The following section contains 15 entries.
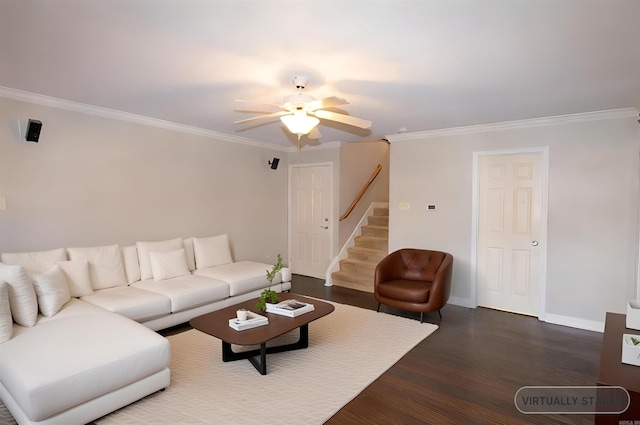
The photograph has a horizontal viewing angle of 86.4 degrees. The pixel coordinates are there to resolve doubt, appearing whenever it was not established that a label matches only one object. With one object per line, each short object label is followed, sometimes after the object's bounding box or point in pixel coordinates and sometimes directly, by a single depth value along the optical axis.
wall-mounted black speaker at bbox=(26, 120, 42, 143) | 3.35
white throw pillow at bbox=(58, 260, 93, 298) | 3.30
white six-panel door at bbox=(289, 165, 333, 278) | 6.07
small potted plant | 3.28
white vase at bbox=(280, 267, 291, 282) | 4.87
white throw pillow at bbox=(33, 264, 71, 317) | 2.80
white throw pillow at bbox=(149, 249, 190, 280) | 4.04
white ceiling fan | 2.74
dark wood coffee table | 2.69
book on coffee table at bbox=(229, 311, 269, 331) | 2.84
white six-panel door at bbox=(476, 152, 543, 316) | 4.23
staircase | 5.56
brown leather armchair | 3.91
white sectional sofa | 2.00
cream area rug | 2.27
